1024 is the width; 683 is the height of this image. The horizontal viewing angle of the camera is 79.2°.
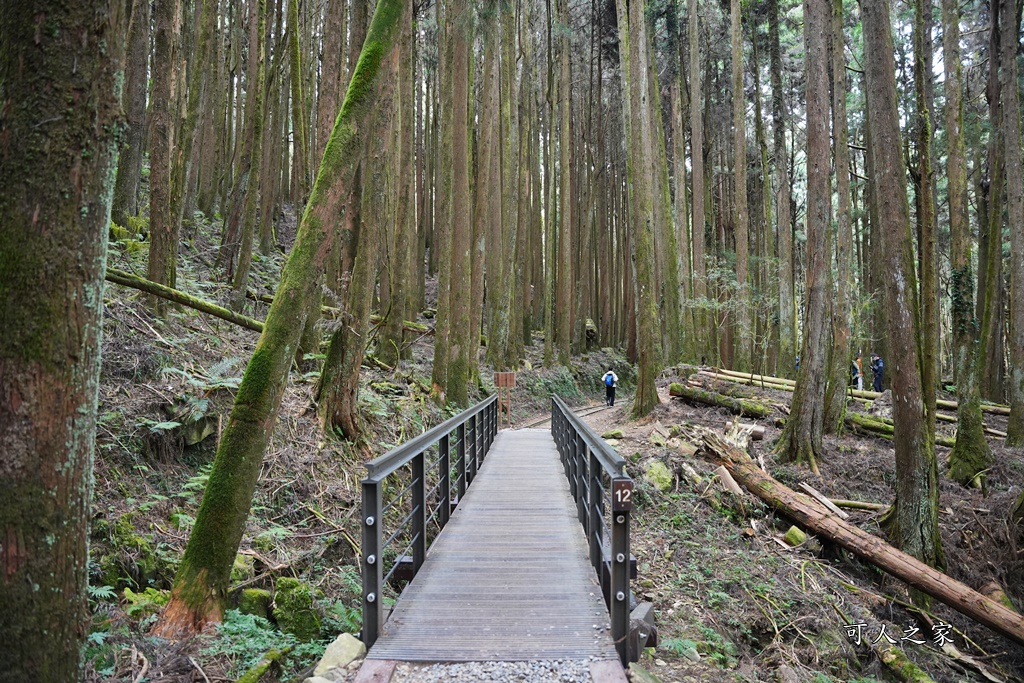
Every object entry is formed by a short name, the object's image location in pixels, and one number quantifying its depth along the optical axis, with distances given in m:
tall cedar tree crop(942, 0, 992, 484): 10.02
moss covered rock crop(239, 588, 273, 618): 4.43
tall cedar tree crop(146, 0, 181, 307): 8.00
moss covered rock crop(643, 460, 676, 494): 9.41
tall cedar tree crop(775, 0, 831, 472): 10.35
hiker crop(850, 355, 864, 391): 19.91
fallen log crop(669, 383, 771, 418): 13.73
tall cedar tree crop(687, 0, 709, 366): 20.80
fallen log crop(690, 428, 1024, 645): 6.38
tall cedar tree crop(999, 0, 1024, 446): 10.05
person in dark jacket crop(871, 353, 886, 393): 20.56
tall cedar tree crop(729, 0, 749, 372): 18.77
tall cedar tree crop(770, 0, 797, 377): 19.86
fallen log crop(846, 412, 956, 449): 11.59
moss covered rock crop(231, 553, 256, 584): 4.68
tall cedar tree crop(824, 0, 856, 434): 12.08
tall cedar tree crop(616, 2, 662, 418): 13.83
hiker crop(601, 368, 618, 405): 20.26
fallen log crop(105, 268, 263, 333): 7.39
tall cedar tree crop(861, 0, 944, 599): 7.34
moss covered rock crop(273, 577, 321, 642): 4.19
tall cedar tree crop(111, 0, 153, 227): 8.52
